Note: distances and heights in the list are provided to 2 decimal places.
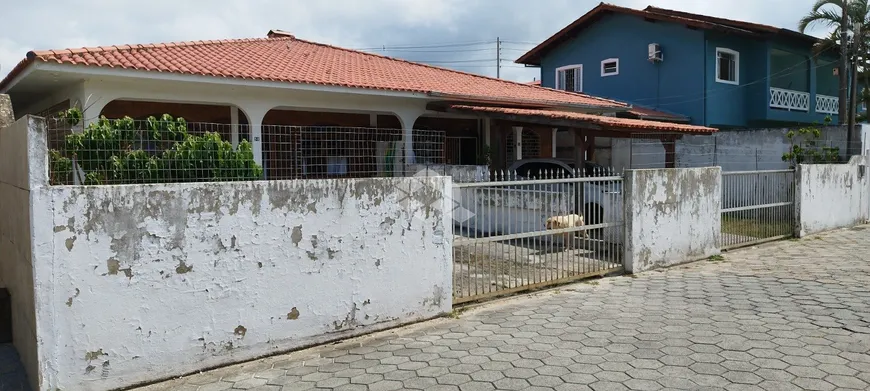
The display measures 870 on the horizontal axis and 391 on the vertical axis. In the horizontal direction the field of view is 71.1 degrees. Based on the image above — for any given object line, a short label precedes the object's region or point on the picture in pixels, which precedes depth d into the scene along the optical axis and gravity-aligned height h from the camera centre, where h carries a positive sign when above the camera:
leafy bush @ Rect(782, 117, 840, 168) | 14.34 +0.38
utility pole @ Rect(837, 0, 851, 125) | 15.35 +2.67
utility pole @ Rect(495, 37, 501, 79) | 43.88 +8.05
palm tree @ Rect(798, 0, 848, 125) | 17.33 +4.41
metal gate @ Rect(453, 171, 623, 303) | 6.76 -0.82
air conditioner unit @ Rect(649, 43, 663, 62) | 19.89 +3.80
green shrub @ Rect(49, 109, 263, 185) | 4.65 +0.16
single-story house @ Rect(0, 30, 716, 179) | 9.78 +1.46
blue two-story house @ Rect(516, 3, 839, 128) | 19.33 +3.53
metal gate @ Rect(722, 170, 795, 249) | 9.84 -0.67
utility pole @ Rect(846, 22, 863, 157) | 14.77 +1.87
